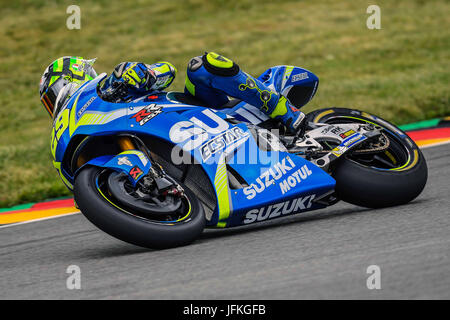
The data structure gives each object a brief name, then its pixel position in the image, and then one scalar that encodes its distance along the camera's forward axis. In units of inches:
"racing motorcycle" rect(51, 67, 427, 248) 329.1
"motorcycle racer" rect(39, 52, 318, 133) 359.9
